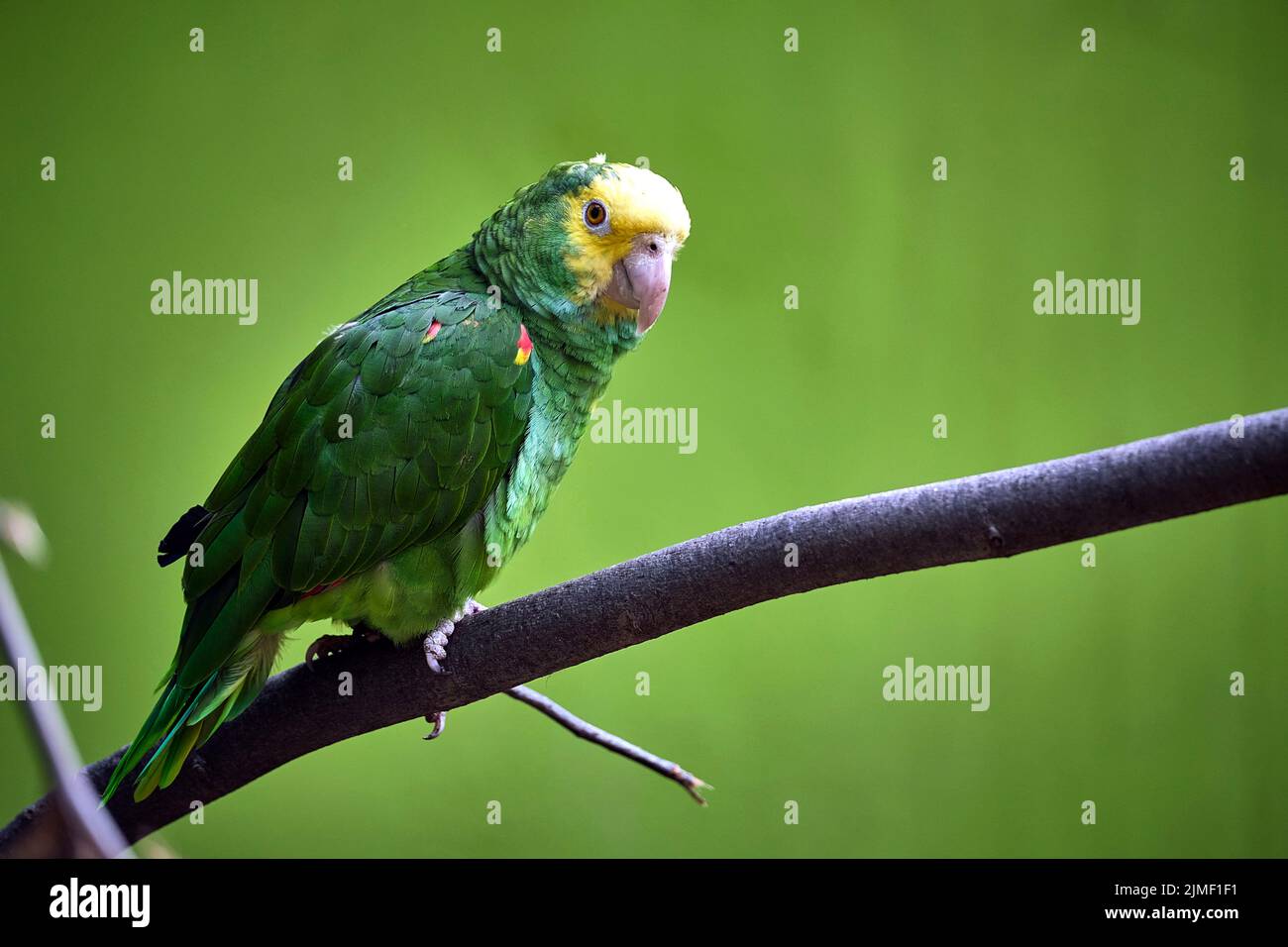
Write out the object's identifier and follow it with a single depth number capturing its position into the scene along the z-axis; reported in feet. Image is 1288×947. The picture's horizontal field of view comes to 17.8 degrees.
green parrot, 6.22
